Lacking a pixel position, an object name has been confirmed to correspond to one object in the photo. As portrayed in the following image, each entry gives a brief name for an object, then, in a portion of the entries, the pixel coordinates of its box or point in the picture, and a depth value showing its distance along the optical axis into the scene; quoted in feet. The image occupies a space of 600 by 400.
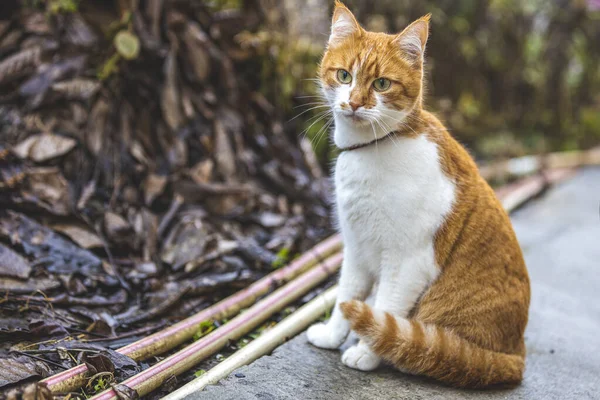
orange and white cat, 6.26
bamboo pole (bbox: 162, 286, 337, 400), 5.94
